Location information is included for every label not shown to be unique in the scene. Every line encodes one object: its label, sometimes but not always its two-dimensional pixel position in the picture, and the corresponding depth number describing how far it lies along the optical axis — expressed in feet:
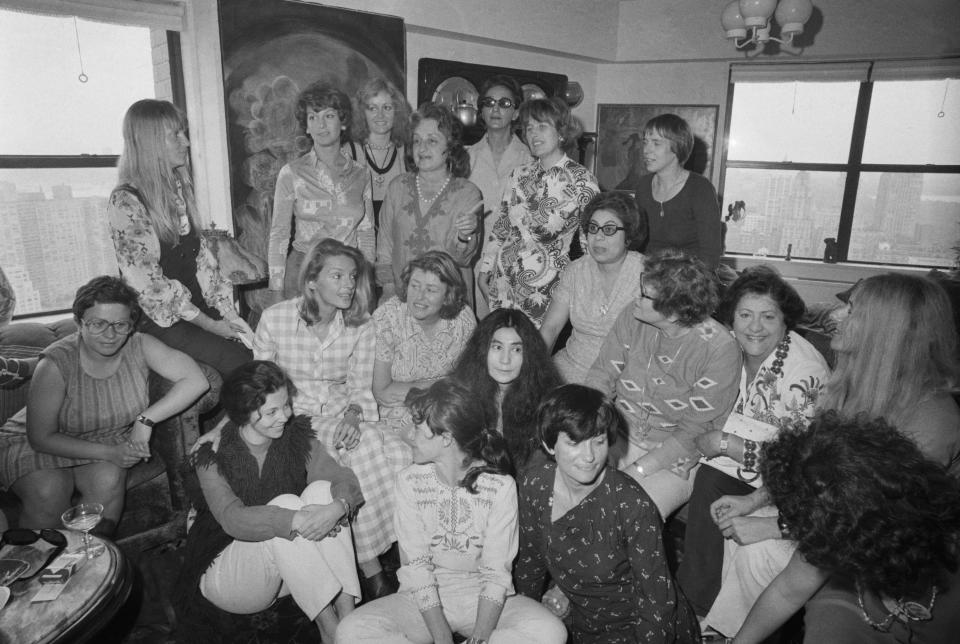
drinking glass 6.59
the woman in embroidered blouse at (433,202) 11.82
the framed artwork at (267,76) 12.33
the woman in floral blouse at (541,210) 11.46
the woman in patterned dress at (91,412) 8.29
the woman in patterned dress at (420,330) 9.74
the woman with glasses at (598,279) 10.00
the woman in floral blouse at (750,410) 8.02
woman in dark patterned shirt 6.42
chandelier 14.65
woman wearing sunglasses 13.97
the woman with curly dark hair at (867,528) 4.95
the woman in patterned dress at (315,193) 11.69
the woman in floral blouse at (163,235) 9.41
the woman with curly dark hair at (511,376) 8.68
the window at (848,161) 20.03
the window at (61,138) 10.73
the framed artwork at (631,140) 21.90
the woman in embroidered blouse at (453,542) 6.64
